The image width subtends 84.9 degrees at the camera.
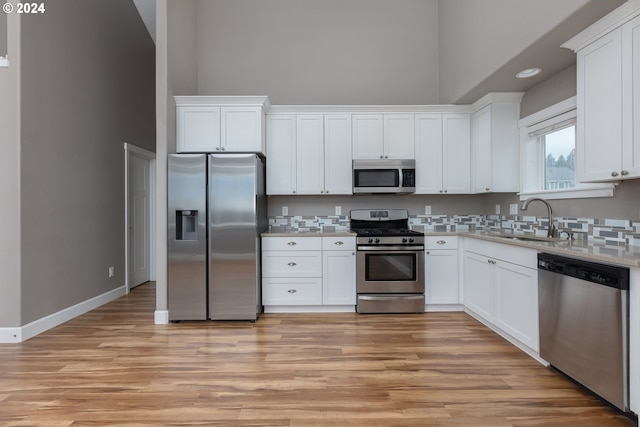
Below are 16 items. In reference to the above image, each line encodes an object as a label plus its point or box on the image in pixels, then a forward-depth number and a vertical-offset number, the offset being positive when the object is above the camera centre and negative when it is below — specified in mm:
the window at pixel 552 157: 3029 +548
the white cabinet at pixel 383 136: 4238 +927
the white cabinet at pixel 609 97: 2109 +752
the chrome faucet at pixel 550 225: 3068 -119
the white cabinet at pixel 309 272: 3926 -666
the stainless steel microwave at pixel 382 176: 4152 +433
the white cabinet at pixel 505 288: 2637 -663
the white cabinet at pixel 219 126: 3850 +962
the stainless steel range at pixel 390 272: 3859 -665
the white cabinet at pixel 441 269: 3941 -644
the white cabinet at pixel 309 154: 4227 +711
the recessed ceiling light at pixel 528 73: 3145 +1273
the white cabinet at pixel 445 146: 4246 +803
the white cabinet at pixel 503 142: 3805 +766
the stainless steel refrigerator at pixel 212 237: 3619 -249
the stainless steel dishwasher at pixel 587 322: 1852 -664
